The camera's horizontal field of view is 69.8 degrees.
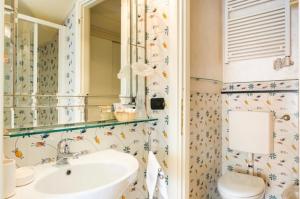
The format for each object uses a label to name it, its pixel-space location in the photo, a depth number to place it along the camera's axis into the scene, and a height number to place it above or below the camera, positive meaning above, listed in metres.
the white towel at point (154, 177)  1.20 -0.45
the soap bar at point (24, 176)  0.81 -0.30
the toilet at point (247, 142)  1.77 -0.41
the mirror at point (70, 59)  1.02 +0.22
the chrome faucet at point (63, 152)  1.06 -0.27
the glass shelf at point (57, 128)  0.92 -0.15
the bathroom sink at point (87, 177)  0.77 -0.34
